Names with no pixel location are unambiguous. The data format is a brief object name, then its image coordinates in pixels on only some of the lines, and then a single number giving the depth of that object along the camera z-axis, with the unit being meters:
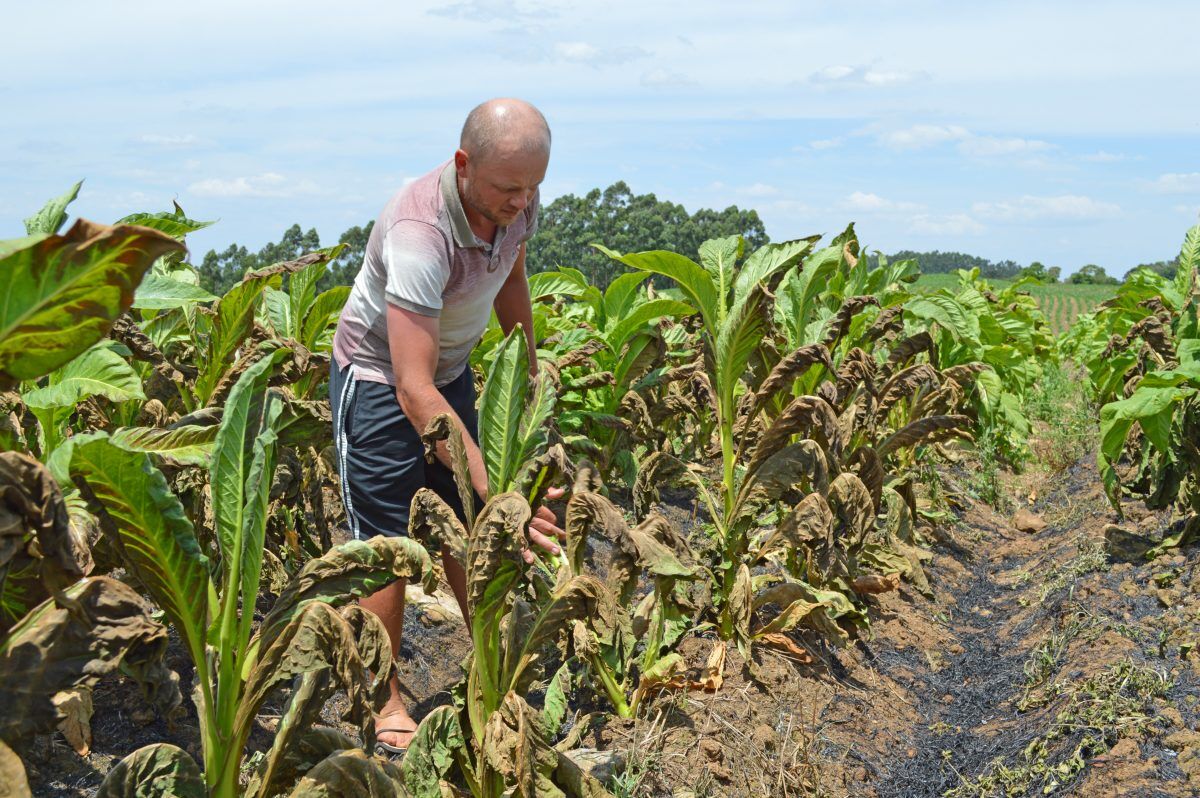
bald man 2.88
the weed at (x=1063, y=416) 9.80
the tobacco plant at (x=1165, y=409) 4.75
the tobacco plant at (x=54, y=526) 1.49
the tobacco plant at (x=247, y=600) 2.02
